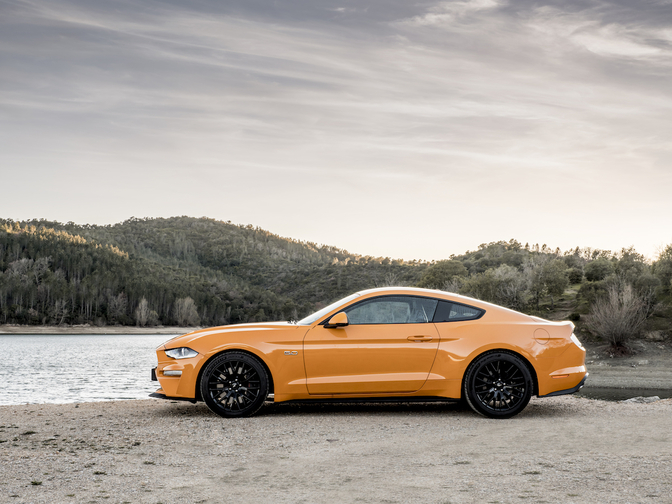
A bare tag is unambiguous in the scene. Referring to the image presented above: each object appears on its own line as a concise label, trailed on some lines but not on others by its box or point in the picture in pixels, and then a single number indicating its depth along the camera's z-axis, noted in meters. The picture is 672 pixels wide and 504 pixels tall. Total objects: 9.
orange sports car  7.67
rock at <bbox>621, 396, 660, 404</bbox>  13.98
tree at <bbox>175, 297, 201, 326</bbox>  139.50
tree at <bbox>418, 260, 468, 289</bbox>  86.25
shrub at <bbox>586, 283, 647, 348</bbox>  46.66
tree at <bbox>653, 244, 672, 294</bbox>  58.59
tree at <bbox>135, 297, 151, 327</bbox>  135.75
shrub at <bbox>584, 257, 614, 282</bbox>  75.81
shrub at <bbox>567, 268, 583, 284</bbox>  84.19
